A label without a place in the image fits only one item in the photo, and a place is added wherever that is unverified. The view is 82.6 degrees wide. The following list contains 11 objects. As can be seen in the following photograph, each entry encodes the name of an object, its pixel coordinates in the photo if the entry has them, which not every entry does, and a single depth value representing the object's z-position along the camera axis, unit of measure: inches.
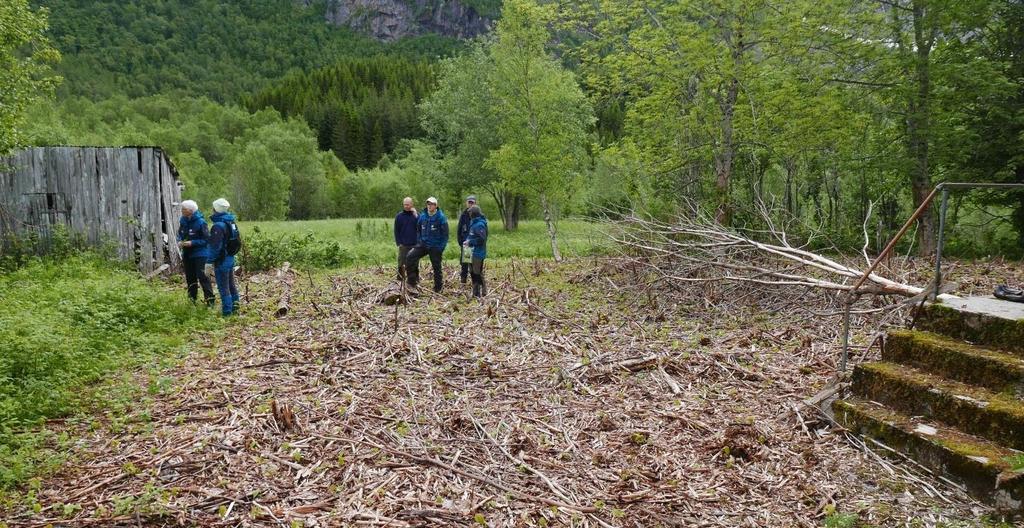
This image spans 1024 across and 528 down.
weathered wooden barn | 469.1
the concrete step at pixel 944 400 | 152.1
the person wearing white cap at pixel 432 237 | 430.6
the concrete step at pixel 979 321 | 175.6
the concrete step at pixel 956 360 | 164.6
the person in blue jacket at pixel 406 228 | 451.5
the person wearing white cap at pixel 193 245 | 349.4
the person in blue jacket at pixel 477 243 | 420.2
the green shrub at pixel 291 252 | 577.3
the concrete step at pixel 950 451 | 136.5
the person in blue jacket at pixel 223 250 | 350.4
